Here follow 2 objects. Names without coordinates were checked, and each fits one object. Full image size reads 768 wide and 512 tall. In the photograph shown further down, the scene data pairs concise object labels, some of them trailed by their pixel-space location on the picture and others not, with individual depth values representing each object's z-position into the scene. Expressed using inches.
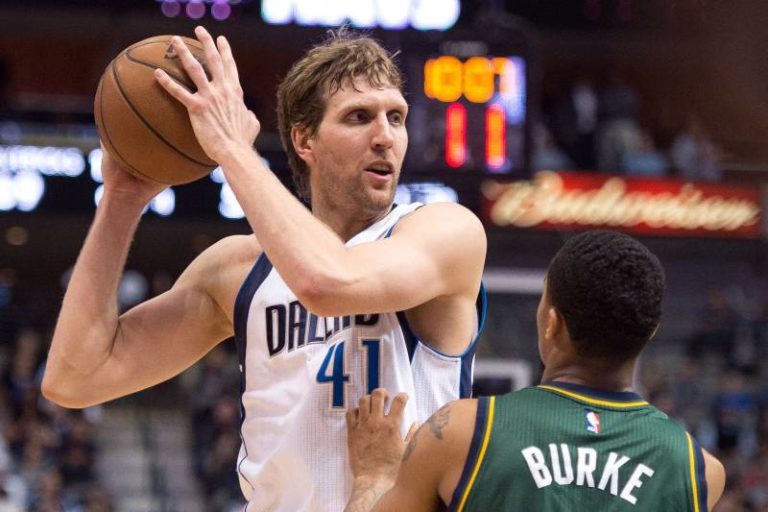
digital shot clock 354.0
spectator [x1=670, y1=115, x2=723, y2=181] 554.3
